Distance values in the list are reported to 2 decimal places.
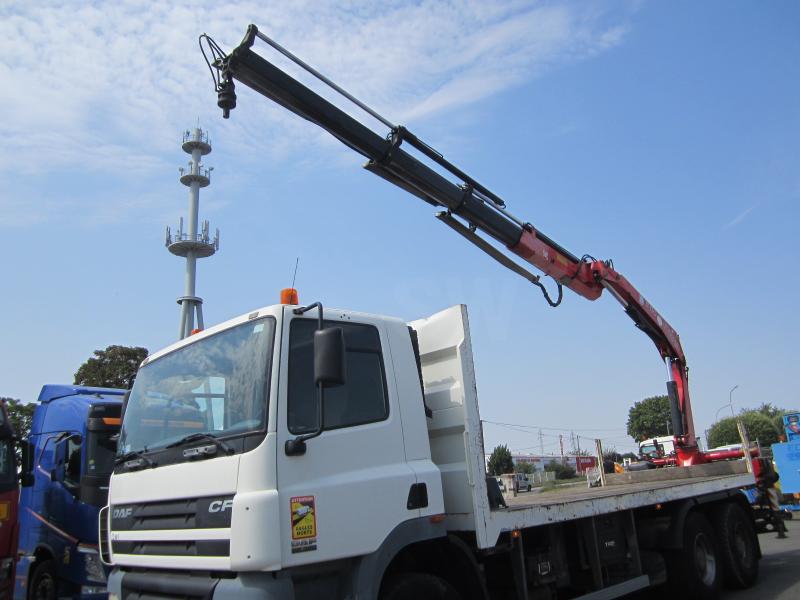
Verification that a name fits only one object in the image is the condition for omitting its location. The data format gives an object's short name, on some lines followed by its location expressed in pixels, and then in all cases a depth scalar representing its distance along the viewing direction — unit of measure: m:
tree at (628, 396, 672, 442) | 78.44
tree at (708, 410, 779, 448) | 55.47
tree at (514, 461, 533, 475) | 54.86
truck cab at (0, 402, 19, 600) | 6.23
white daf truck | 3.59
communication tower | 43.47
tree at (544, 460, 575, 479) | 53.00
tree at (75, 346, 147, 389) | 30.03
